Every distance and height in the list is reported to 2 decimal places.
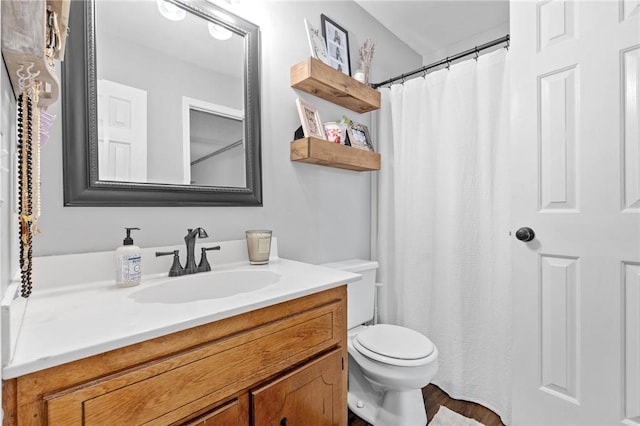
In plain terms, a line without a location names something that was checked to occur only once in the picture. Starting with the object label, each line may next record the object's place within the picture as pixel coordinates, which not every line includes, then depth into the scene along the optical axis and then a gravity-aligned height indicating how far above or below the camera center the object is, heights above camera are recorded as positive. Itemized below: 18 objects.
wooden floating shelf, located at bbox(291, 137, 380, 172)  1.58 +0.31
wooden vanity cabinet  0.59 -0.38
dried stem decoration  2.01 +1.01
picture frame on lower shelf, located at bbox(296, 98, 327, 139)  1.63 +0.49
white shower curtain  1.64 -0.06
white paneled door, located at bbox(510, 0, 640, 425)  1.21 +0.00
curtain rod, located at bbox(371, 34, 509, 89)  1.58 +0.84
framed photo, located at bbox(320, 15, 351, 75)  1.86 +1.02
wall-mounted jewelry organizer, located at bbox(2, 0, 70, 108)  0.51 +0.30
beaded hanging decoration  0.68 +0.10
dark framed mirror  1.06 +0.42
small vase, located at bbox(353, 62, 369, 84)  1.94 +0.85
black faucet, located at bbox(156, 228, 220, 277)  1.18 -0.17
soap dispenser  1.01 -0.17
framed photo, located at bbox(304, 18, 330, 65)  1.69 +0.92
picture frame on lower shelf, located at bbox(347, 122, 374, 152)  1.89 +0.47
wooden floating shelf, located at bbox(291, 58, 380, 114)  1.59 +0.68
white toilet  1.37 -0.69
